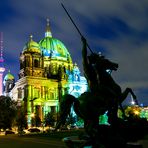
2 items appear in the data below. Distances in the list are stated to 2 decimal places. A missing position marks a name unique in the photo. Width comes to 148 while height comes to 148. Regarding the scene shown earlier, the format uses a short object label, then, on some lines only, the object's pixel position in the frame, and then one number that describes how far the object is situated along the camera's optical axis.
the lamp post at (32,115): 55.42
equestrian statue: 6.85
